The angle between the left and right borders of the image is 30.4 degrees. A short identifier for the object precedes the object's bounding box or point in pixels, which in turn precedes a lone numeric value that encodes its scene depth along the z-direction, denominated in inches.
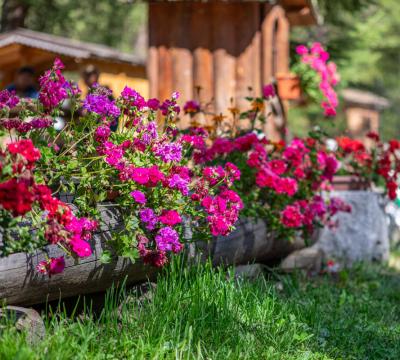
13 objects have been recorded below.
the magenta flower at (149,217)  173.5
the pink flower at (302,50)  349.1
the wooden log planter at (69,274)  153.9
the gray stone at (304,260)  289.9
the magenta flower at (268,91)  281.3
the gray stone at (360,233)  359.6
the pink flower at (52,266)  151.3
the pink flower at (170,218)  173.2
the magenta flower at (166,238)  173.9
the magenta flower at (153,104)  198.7
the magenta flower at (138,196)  167.6
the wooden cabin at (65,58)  550.6
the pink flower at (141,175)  165.9
